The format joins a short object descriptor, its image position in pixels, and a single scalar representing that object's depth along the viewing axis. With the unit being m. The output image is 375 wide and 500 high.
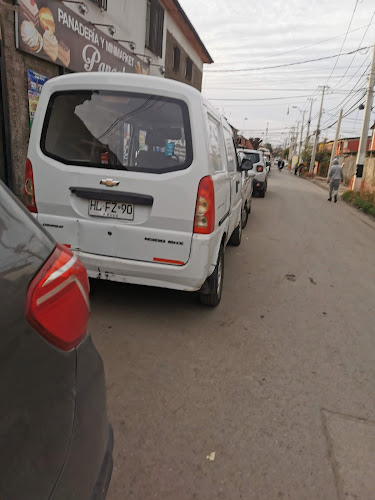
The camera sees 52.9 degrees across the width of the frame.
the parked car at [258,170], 15.14
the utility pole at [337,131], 32.76
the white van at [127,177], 3.26
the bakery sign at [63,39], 6.55
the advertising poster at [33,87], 6.92
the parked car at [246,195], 8.17
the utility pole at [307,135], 58.30
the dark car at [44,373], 0.93
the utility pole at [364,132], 18.97
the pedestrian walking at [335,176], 16.02
